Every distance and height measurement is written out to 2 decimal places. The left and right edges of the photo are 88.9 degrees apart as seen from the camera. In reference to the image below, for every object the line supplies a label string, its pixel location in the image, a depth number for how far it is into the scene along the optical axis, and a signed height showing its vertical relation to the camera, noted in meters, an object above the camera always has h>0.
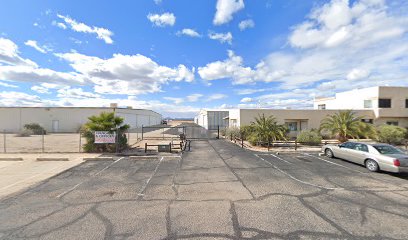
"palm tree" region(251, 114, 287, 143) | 18.28 -0.79
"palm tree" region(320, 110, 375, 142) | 20.73 -0.50
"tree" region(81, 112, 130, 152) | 15.07 -0.48
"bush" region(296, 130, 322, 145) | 18.91 -1.46
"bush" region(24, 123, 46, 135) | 32.69 -0.89
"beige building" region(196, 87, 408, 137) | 24.56 +1.19
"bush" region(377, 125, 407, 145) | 19.75 -1.25
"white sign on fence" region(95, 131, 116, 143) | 14.80 -1.05
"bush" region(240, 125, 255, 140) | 21.33 -0.89
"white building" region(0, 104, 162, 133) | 36.41 +0.96
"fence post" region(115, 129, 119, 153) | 14.90 -1.45
